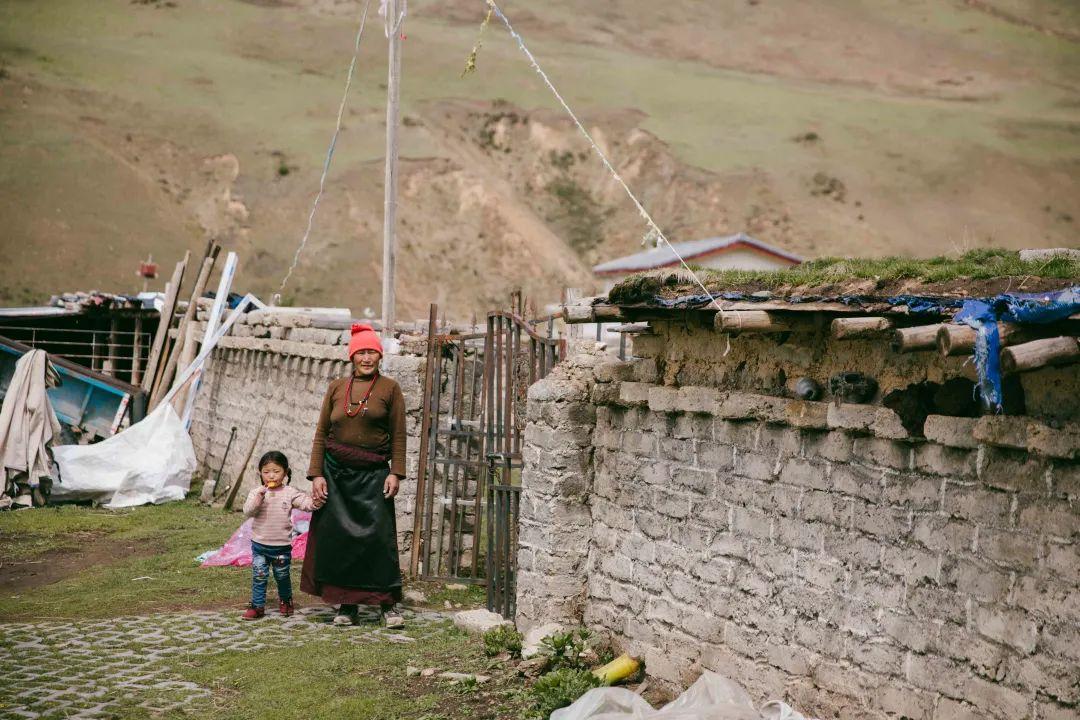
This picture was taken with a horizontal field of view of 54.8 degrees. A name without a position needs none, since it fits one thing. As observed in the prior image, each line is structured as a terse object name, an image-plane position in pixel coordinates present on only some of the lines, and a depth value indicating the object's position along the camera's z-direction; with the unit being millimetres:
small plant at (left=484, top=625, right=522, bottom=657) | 6586
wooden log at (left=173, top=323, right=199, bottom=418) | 15070
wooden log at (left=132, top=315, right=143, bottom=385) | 16719
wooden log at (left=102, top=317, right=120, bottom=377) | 16812
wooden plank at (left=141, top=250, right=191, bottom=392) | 15914
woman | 7434
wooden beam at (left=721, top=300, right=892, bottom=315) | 4509
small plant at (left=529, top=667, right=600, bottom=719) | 5531
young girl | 7531
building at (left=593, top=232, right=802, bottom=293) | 29406
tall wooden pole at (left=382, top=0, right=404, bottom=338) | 10406
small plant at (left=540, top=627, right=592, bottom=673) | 6277
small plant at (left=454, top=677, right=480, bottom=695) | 6004
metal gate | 7777
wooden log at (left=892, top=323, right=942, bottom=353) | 3895
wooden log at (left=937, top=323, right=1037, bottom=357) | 3734
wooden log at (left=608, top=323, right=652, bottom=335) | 6397
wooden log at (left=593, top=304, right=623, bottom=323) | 5895
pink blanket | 9500
